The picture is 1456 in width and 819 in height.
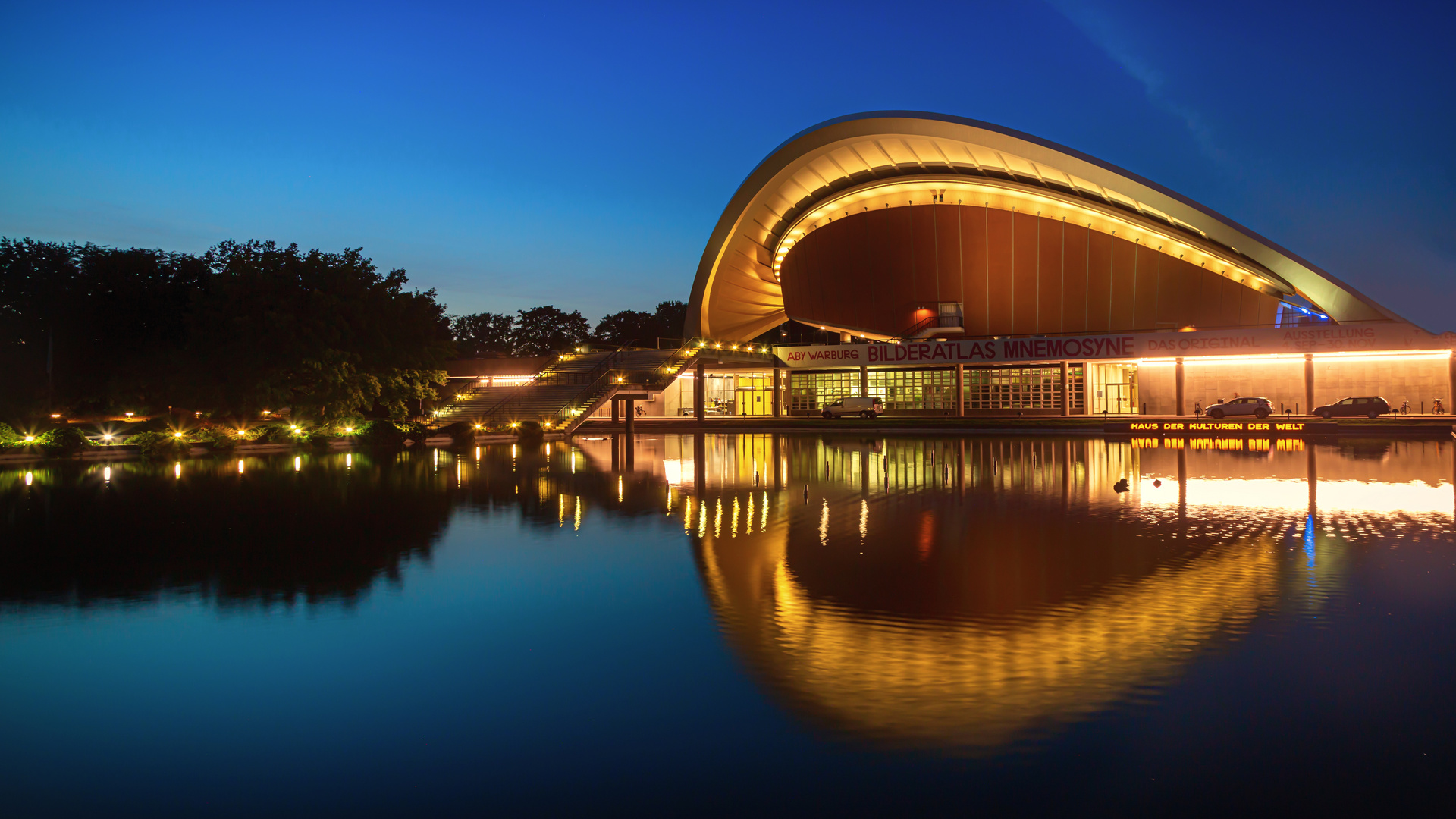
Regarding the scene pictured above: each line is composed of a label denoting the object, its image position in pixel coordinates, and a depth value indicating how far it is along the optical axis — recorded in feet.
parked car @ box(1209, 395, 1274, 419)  146.61
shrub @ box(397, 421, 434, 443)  123.95
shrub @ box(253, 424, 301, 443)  116.06
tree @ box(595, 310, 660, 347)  375.72
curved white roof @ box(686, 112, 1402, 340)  151.64
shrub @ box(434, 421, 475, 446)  121.29
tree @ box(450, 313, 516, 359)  367.45
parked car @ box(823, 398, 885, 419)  169.58
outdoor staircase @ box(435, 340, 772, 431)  141.59
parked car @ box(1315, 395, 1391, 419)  137.28
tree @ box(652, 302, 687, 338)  381.42
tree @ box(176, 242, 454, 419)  119.24
